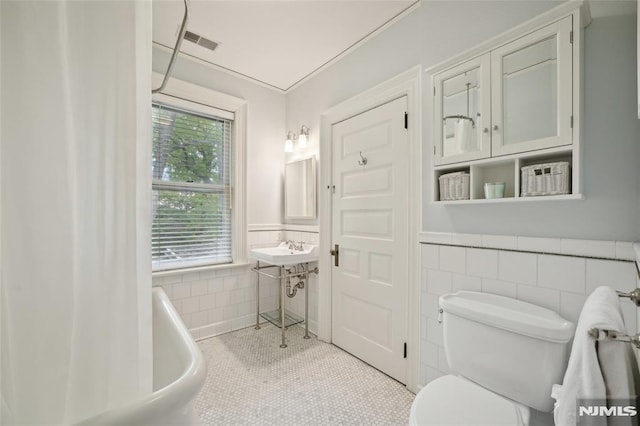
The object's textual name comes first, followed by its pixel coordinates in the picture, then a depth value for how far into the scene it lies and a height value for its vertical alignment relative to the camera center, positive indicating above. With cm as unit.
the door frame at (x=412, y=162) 172 +33
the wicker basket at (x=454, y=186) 142 +14
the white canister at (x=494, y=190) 130 +11
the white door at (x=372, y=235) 186 -18
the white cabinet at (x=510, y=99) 109 +54
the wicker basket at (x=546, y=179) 110 +14
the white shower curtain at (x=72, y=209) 46 +1
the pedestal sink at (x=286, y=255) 226 -39
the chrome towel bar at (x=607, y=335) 59 -28
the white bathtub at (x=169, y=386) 52 -44
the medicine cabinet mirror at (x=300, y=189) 257 +23
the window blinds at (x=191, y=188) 234 +22
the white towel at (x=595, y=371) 60 -37
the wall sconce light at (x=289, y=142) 281 +74
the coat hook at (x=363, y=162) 211 +40
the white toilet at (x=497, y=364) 102 -65
